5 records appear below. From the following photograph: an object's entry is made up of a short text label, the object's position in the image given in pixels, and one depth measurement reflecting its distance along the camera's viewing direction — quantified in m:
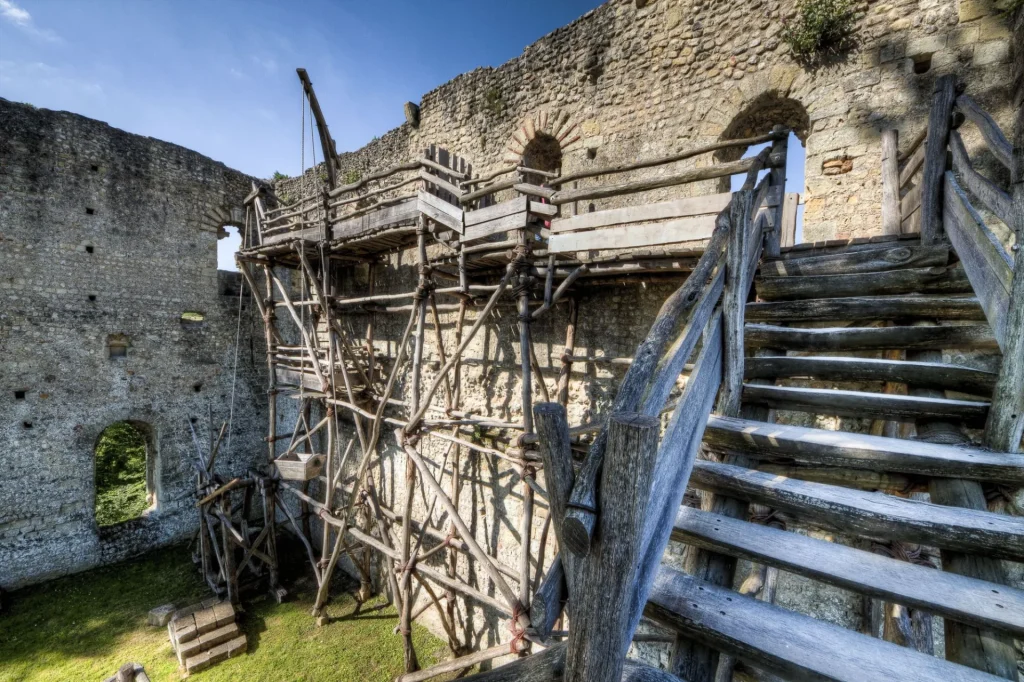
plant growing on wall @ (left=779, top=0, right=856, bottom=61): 4.14
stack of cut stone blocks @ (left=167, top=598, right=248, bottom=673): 5.41
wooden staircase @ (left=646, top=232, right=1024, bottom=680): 1.14
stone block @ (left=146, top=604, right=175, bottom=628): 6.13
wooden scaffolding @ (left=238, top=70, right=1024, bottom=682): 1.04
